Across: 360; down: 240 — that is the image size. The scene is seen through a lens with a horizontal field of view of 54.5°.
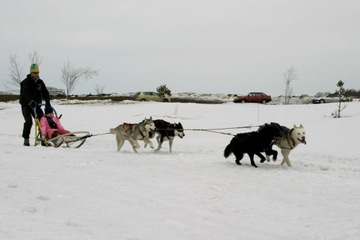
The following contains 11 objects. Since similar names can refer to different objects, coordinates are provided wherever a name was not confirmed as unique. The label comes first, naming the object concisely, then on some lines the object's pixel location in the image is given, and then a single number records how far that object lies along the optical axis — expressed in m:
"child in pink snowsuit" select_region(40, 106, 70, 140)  9.04
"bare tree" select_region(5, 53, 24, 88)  34.51
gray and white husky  8.45
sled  8.88
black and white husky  8.73
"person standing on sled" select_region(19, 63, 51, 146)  8.94
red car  36.69
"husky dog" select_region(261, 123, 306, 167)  6.92
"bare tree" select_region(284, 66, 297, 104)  34.92
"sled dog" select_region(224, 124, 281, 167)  6.96
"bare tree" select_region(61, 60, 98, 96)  39.66
